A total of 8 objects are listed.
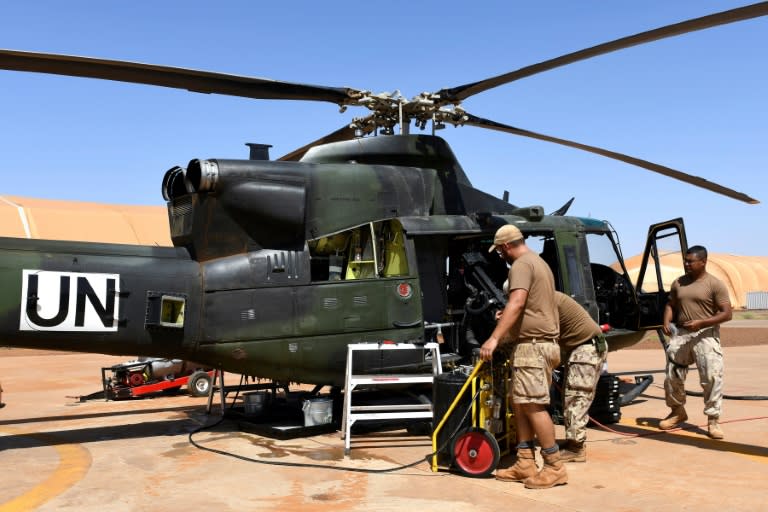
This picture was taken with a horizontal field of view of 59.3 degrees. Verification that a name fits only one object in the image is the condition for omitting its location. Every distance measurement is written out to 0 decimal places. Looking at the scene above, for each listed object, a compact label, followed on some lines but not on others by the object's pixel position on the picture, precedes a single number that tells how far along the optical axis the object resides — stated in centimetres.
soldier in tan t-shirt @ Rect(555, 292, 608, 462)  645
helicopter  699
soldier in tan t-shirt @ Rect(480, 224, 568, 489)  558
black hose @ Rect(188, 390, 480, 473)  612
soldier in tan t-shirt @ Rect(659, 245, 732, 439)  750
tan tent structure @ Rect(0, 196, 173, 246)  4016
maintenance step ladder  723
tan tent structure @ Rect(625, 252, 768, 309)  5953
